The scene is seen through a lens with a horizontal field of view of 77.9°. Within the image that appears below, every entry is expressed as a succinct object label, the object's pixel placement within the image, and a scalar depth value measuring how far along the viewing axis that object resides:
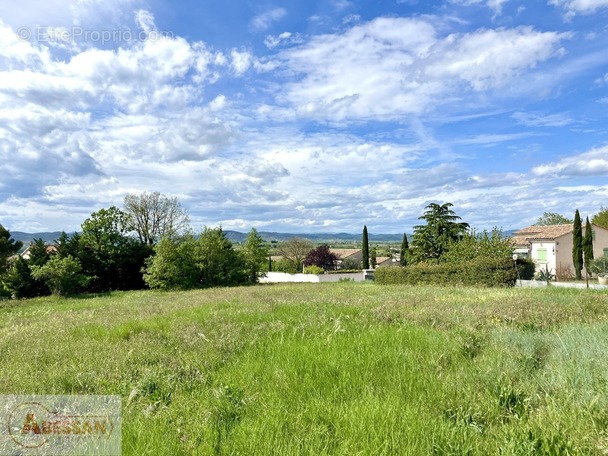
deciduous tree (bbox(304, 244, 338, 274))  67.86
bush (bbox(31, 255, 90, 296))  25.55
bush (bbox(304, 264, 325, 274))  54.58
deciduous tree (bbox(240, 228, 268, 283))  38.81
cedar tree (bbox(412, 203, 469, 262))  45.09
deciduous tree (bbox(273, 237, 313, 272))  72.75
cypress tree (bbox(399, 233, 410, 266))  48.96
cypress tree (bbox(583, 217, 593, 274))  43.72
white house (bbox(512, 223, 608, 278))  48.12
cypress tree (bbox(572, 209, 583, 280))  44.47
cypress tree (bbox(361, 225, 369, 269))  67.31
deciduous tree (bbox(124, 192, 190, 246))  47.86
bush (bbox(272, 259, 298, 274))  70.48
